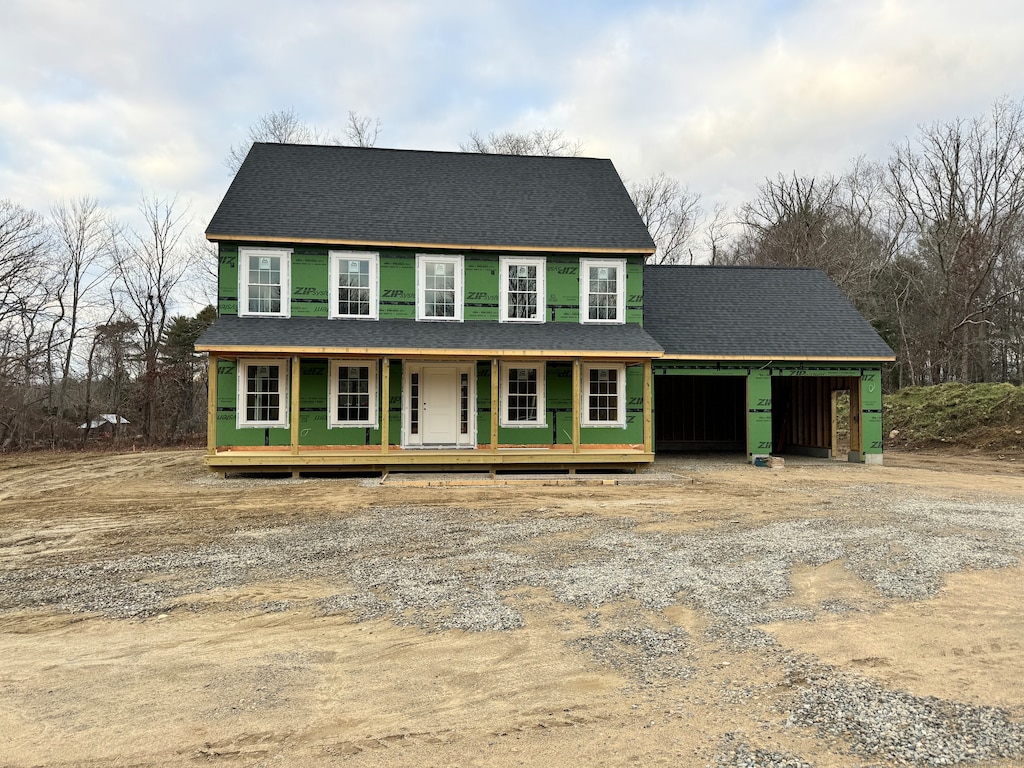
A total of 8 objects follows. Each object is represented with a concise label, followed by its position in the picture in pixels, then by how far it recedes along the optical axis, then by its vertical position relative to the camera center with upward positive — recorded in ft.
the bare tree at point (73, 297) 76.59 +13.31
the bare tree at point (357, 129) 103.56 +45.57
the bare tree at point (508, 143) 110.32 +46.33
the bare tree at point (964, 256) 94.17 +23.20
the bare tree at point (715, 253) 120.26 +29.60
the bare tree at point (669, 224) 112.27 +33.07
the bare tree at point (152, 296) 81.25 +14.58
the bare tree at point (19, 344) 68.74 +7.38
